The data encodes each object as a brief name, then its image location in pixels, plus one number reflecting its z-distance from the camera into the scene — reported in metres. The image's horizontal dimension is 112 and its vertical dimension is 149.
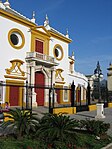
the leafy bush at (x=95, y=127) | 5.59
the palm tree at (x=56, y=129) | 4.62
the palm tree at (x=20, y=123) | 4.92
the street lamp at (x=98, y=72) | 12.52
